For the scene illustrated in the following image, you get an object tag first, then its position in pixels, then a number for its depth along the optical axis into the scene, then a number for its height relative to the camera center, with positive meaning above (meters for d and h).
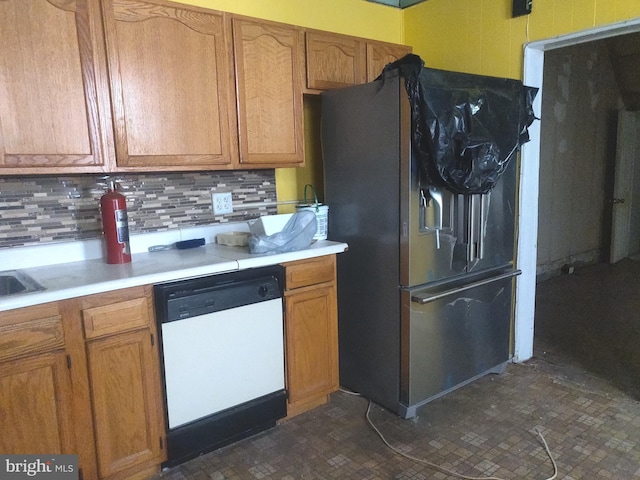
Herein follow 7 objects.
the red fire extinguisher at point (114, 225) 2.03 -0.23
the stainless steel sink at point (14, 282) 1.79 -0.41
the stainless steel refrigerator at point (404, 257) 2.21 -0.48
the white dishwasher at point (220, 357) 1.89 -0.80
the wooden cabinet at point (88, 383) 1.57 -0.75
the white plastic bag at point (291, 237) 2.15 -0.33
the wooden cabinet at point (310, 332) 2.25 -0.82
